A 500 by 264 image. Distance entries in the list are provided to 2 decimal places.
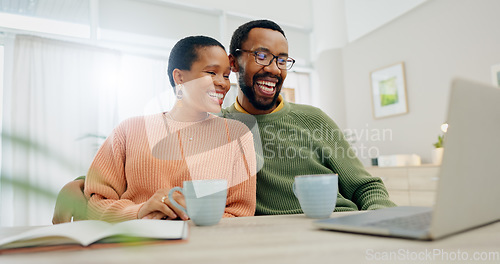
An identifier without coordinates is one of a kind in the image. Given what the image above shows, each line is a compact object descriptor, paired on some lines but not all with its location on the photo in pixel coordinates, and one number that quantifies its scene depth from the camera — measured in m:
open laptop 0.44
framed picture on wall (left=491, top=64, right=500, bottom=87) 2.76
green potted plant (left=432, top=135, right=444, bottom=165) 3.00
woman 1.03
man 1.34
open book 0.51
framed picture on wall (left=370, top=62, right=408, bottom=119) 3.60
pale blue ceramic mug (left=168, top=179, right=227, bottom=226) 0.70
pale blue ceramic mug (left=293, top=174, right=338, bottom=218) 0.75
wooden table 0.43
